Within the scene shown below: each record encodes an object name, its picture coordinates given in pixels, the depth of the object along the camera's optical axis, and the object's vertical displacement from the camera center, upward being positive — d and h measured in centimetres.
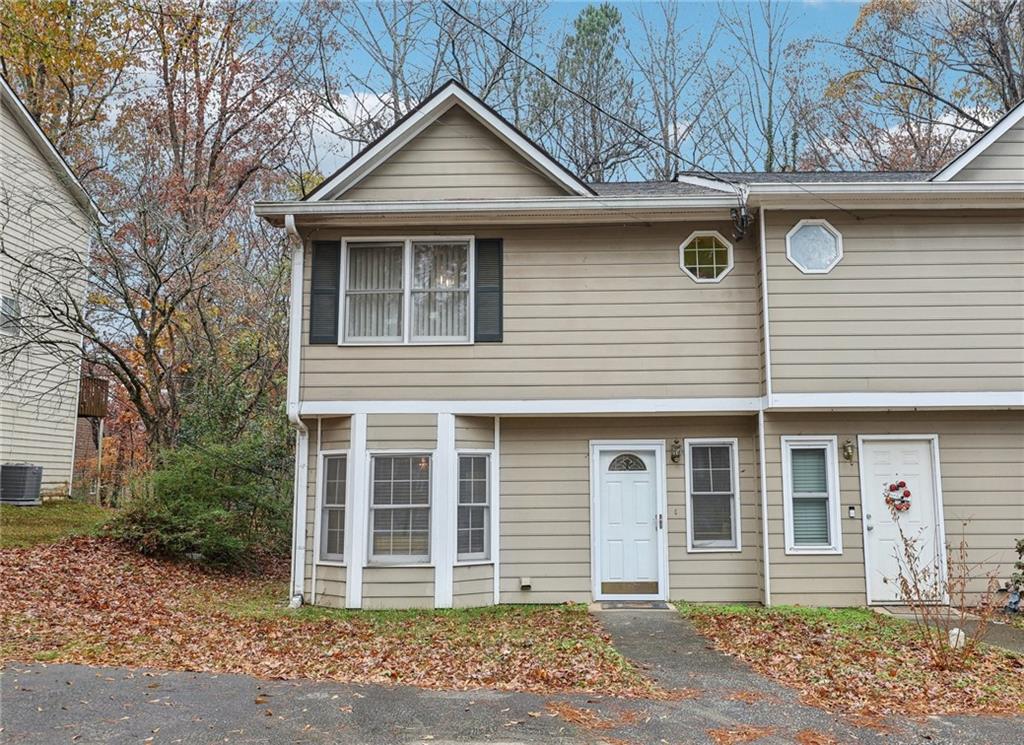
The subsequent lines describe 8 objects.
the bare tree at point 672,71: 2239 +1250
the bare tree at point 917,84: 1850 +1083
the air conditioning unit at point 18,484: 1492 -2
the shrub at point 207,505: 1195 -35
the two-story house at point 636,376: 955 +143
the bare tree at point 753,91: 2212 +1174
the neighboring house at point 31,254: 1536 +484
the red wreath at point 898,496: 961 -11
